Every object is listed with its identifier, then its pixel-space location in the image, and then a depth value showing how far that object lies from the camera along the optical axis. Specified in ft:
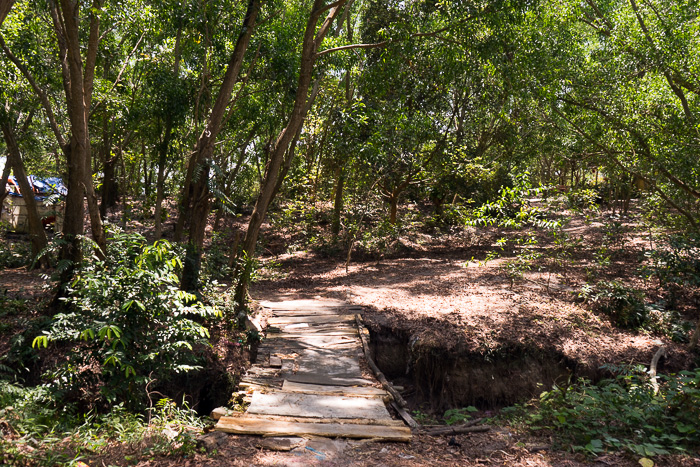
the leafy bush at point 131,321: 15.28
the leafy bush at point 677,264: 30.14
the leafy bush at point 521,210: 27.50
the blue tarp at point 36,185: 56.24
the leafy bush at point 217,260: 34.19
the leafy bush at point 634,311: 27.43
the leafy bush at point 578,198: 28.93
